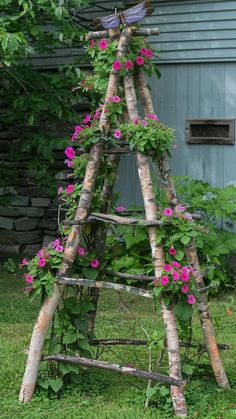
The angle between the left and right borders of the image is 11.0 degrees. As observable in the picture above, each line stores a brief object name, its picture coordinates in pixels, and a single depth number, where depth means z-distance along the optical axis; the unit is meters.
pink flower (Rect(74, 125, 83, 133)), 7.25
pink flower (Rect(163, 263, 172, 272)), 6.71
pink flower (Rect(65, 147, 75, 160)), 7.33
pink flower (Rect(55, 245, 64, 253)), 7.15
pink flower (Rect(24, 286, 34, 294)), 7.19
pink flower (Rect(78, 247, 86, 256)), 7.19
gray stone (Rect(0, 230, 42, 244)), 15.99
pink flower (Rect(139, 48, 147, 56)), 7.16
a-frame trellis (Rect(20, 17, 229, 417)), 6.84
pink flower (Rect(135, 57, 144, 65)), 7.09
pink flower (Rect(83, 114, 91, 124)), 7.31
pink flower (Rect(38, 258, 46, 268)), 7.07
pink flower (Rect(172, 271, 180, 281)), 6.66
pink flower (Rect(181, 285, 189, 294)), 6.71
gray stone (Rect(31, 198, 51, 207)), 15.87
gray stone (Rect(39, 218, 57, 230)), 15.76
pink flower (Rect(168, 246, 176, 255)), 6.78
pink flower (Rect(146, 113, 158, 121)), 7.07
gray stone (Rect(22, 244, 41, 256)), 15.90
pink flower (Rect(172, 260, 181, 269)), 6.74
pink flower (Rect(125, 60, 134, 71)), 7.00
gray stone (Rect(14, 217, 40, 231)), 15.99
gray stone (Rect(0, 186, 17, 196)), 16.02
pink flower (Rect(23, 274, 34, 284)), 7.12
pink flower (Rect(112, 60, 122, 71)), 7.01
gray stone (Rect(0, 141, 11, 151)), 16.01
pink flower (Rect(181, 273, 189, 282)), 6.68
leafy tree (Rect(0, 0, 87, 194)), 10.77
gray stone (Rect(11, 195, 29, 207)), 16.01
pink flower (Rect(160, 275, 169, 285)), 6.68
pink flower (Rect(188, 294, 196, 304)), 6.81
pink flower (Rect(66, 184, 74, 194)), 7.35
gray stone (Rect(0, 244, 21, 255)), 15.97
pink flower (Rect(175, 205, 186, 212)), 7.04
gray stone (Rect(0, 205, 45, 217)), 15.93
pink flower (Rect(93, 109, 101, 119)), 7.35
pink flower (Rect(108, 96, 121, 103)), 7.05
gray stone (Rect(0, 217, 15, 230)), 16.13
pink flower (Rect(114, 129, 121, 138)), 7.00
